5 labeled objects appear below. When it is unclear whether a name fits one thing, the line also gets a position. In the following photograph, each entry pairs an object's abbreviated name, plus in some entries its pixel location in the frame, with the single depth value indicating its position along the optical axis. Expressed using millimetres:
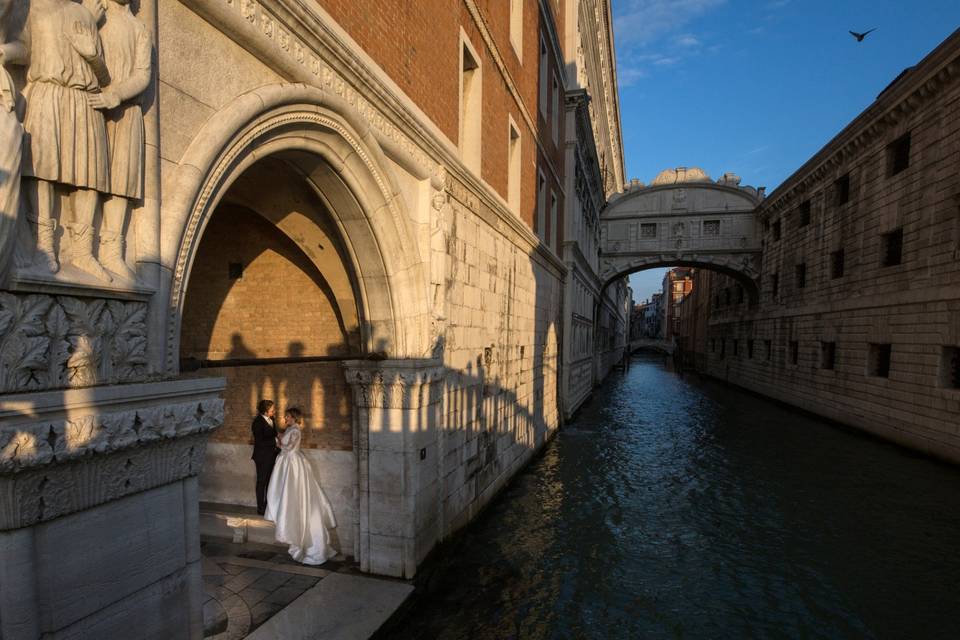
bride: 5844
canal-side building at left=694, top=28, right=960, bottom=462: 12148
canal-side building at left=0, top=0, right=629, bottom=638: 1973
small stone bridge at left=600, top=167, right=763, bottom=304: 26781
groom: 6152
